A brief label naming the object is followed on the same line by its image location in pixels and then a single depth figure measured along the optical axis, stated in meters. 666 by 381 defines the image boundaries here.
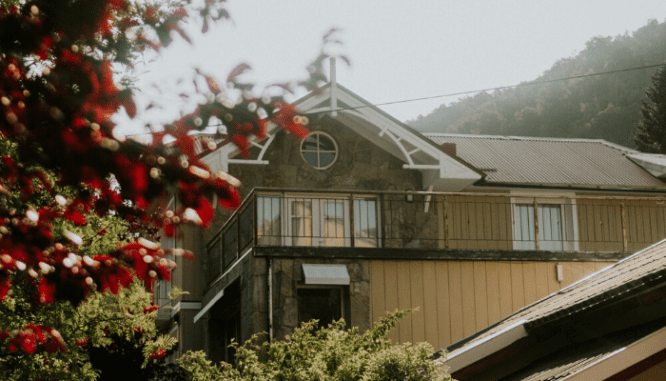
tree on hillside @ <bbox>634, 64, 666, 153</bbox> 56.41
